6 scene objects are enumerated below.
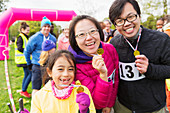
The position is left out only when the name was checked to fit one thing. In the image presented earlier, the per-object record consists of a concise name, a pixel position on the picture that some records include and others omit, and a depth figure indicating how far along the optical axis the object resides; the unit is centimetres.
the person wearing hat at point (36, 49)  371
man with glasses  158
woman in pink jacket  151
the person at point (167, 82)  266
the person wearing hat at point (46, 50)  291
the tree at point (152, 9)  1747
